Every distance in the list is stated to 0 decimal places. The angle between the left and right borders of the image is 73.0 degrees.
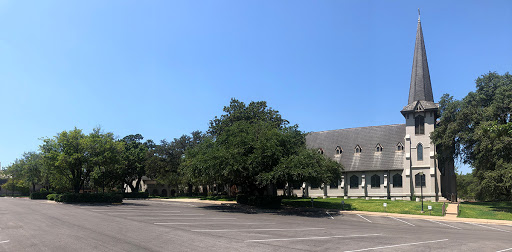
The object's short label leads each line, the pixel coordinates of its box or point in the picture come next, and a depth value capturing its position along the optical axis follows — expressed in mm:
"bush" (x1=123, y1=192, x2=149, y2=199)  63338
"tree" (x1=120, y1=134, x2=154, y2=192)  66312
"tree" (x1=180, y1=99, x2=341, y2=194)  30594
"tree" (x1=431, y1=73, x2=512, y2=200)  34531
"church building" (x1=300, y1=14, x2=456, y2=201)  51406
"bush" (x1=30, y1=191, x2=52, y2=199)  53531
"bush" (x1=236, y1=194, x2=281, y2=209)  34625
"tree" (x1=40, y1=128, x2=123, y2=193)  38500
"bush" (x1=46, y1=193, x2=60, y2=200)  43359
